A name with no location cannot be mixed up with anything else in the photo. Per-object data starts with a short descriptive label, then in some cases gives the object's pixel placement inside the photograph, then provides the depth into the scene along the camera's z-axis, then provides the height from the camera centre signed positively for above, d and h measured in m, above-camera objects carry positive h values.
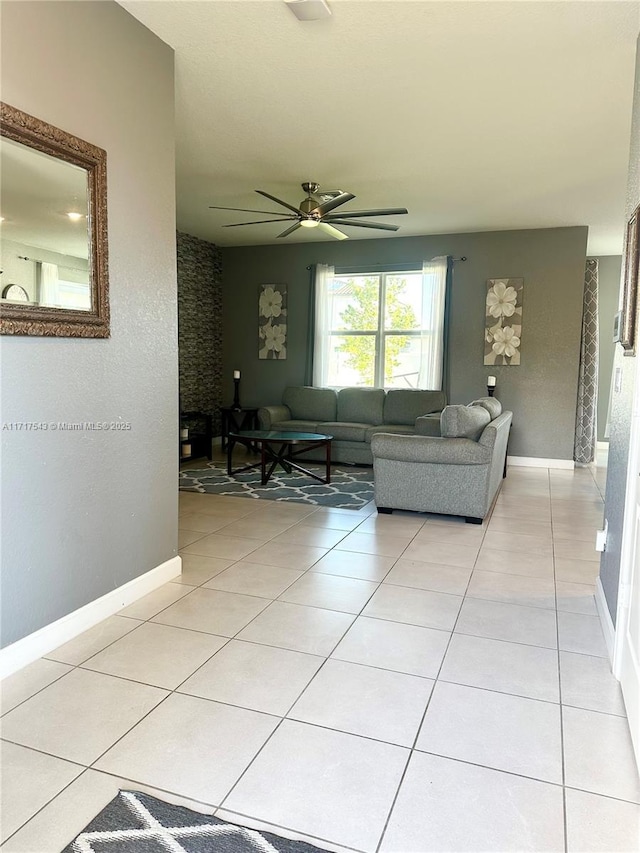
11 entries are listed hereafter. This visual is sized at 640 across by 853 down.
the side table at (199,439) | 6.49 -0.85
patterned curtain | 6.61 -0.07
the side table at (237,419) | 7.24 -0.69
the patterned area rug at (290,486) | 4.84 -1.11
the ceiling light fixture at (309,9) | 2.30 +1.50
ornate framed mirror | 1.98 +0.51
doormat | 1.35 -1.16
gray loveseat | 4.07 -0.72
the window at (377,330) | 6.77 +0.49
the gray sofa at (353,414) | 6.30 -0.54
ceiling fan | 4.41 +1.26
